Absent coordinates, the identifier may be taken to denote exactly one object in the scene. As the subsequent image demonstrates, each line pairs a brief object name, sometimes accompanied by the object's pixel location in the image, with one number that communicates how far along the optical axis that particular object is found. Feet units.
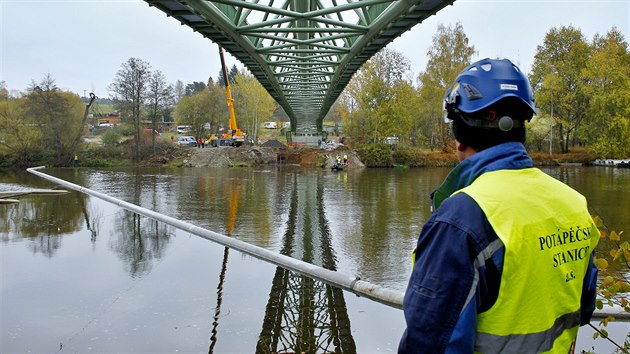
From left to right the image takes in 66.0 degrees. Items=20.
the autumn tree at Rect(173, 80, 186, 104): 375.33
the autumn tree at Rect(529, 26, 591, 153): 150.10
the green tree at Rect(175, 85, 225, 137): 191.21
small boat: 128.47
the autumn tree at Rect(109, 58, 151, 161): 161.48
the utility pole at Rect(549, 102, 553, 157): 153.79
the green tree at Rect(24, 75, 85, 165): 144.25
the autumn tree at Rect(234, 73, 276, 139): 208.85
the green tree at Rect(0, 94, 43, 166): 142.51
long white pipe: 18.61
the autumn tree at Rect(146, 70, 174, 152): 167.12
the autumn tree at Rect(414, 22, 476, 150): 163.22
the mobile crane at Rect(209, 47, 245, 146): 154.10
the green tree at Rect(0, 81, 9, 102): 197.06
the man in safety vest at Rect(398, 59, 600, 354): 4.72
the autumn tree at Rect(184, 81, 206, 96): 418.68
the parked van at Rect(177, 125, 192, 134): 236.30
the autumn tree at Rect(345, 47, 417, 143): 149.38
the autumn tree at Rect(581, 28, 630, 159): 138.41
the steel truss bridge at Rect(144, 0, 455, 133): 37.19
